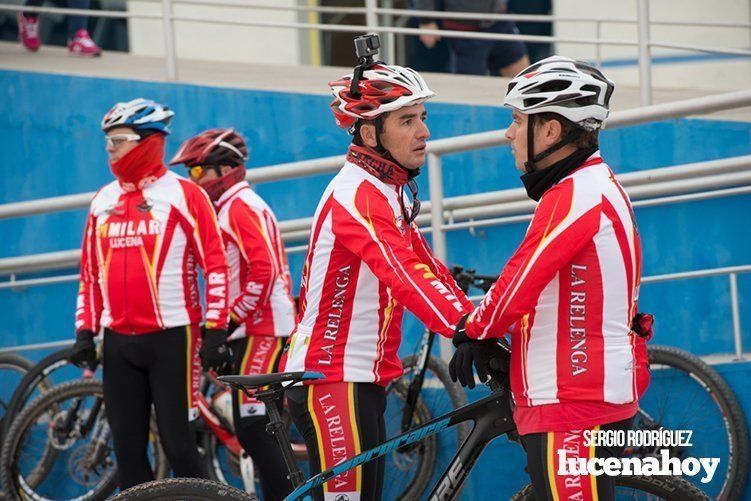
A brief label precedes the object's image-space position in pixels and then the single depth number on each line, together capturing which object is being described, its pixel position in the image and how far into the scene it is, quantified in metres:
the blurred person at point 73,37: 20.52
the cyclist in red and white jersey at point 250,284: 11.94
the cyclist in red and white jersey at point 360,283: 8.10
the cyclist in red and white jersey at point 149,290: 11.16
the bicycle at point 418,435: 8.04
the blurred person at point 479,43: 19.12
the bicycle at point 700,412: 11.08
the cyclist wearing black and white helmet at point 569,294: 7.25
